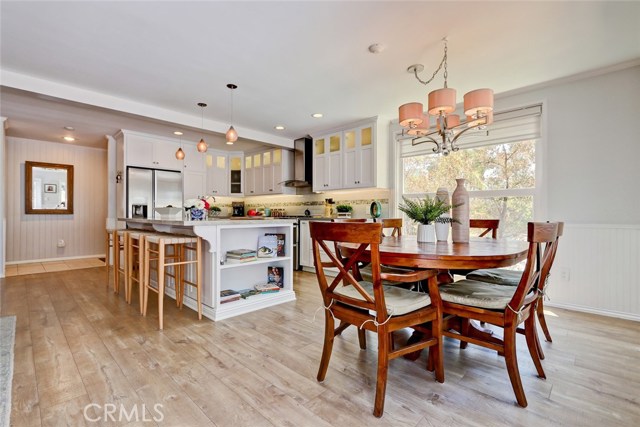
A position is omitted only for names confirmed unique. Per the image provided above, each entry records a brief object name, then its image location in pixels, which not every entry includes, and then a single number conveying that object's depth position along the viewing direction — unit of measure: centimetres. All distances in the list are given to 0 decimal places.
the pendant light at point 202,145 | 369
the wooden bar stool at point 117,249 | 352
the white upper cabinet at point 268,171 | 578
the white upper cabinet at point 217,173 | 621
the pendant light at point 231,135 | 338
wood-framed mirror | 554
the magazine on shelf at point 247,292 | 301
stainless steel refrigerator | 481
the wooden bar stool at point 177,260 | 252
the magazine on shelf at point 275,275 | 337
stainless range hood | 543
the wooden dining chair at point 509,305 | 149
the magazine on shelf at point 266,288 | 317
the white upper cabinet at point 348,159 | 437
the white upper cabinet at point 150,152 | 484
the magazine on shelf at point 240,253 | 296
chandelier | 207
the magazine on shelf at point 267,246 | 321
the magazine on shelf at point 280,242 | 332
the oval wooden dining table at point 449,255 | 149
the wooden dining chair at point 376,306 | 142
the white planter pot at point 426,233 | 211
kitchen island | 271
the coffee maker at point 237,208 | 696
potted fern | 203
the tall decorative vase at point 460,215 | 213
